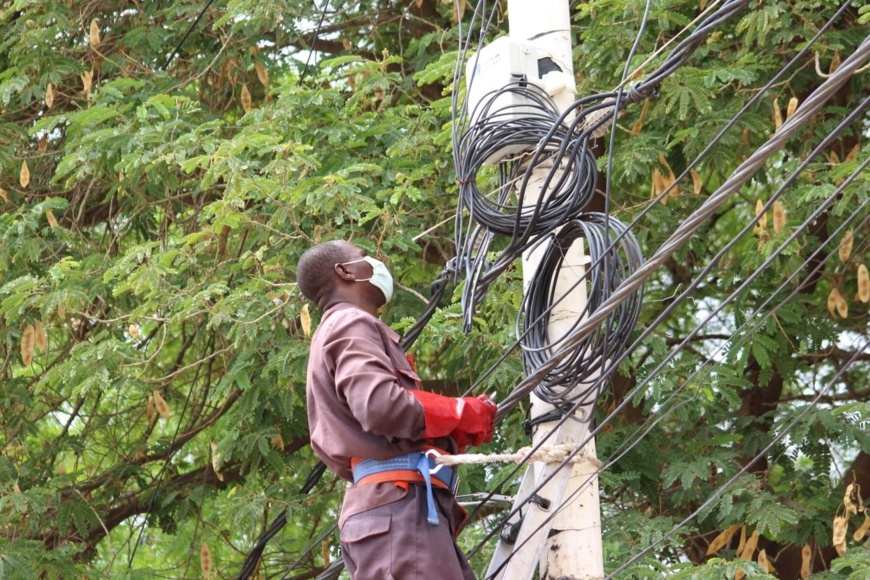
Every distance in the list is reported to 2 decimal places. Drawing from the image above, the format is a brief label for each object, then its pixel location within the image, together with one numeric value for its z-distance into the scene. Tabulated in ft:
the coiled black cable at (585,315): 29.32
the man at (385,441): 25.82
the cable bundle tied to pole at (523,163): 30.25
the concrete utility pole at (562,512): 29.25
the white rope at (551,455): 29.25
